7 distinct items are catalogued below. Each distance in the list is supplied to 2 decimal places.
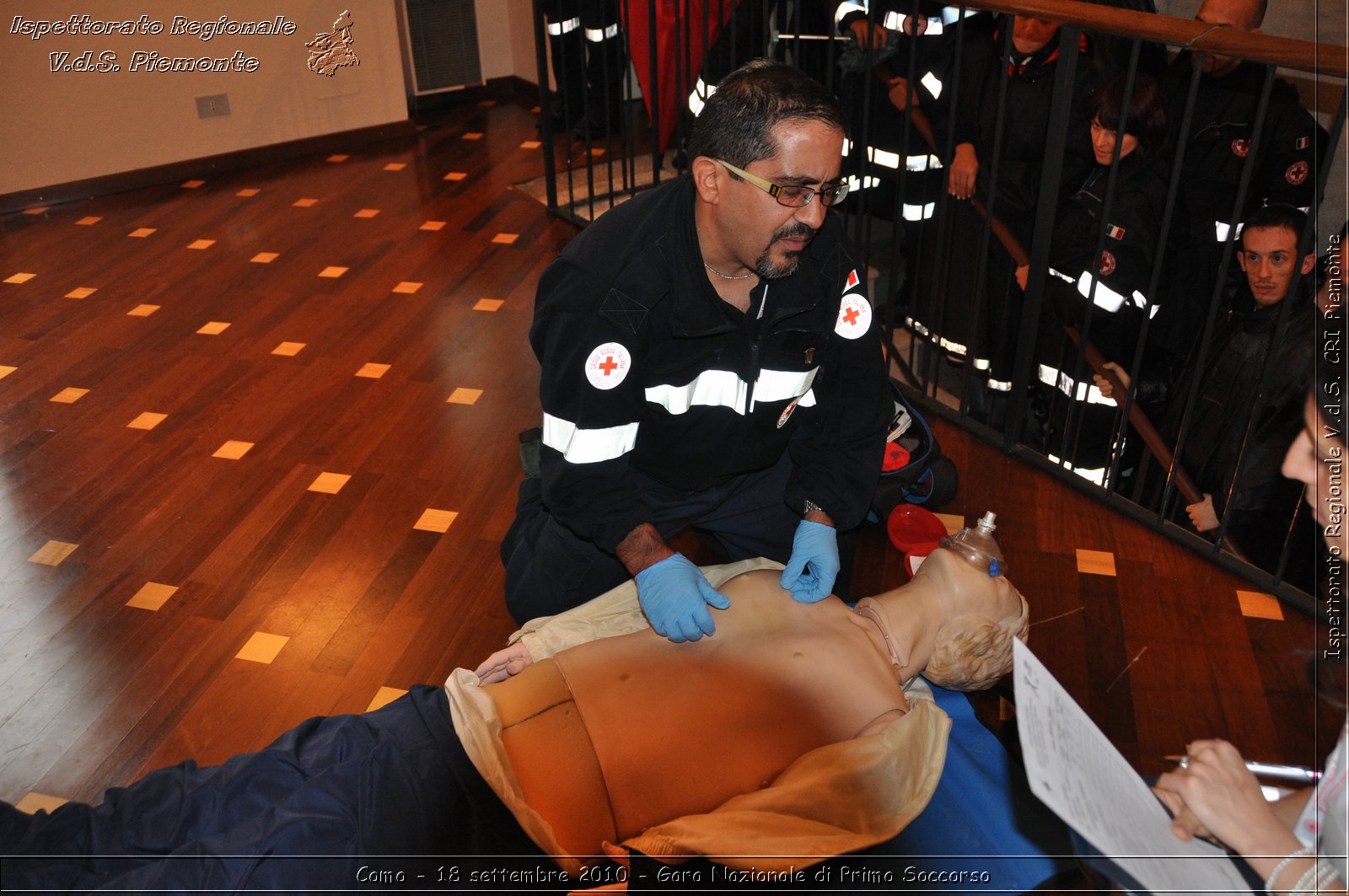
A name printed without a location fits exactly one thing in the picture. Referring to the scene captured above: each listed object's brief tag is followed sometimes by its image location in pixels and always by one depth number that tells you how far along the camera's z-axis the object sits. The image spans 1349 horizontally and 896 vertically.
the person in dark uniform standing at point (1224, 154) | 2.96
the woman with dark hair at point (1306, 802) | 1.10
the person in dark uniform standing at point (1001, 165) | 3.39
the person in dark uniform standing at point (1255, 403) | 2.38
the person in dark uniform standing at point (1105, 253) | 3.02
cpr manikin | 1.65
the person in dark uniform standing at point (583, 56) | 5.23
